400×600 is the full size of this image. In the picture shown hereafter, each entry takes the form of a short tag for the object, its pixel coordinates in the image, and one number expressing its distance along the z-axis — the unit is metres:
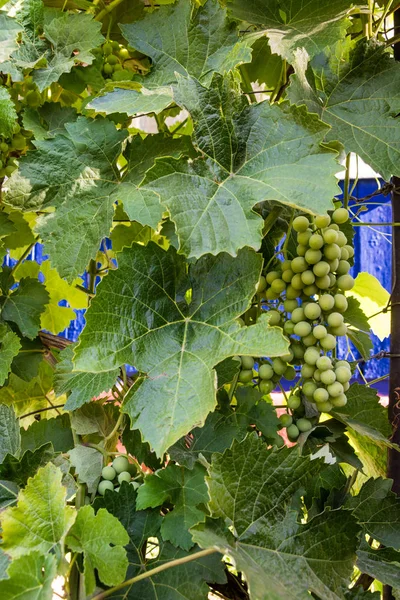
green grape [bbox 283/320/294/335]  0.85
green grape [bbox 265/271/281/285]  0.88
